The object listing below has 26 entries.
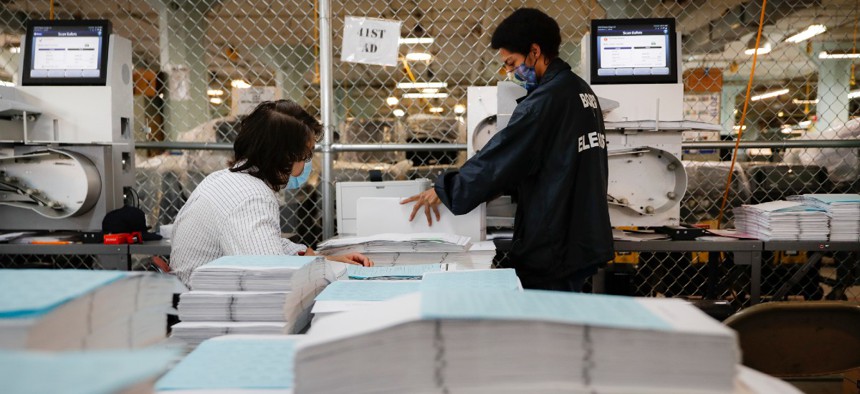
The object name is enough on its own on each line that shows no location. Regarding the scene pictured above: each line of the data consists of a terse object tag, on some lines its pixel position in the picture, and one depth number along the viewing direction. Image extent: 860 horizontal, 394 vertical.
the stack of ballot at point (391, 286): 1.14
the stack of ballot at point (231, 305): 1.09
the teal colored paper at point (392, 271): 1.53
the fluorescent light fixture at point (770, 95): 11.48
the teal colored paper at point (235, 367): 0.77
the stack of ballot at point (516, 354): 0.61
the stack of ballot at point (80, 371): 0.47
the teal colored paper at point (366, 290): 1.19
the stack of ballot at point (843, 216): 2.64
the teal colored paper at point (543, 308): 0.61
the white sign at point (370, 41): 3.30
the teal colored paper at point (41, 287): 0.61
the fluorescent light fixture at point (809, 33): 7.34
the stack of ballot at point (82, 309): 0.61
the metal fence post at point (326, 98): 3.18
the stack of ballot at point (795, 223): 2.66
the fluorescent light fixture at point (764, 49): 9.21
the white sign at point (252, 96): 3.69
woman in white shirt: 1.68
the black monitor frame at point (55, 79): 2.93
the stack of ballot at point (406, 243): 2.04
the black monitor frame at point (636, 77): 2.86
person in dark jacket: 2.14
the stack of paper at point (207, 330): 1.07
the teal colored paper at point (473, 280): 1.16
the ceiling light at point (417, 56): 8.50
